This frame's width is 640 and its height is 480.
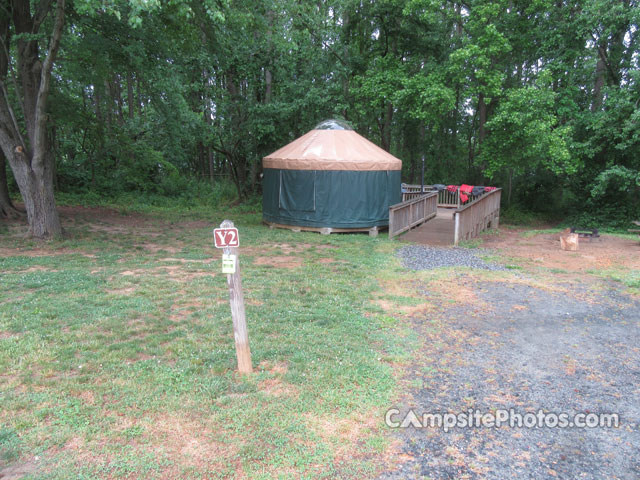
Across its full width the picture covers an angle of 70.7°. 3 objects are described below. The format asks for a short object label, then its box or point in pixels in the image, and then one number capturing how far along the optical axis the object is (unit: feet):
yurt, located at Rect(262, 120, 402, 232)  35.78
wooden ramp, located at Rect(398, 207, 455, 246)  33.81
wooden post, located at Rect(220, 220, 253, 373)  11.24
